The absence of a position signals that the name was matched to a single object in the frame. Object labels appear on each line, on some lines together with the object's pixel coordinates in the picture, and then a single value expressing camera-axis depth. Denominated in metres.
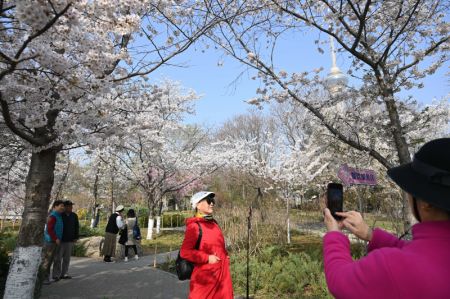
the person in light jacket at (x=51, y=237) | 7.54
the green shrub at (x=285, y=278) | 6.50
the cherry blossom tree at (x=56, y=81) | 3.21
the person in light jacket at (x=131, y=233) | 11.63
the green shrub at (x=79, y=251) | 12.97
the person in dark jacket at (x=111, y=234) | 11.23
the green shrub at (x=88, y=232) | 17.28
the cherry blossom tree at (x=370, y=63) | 5.79
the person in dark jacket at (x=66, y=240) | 8.04
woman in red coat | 3.68
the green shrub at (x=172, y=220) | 26.19
